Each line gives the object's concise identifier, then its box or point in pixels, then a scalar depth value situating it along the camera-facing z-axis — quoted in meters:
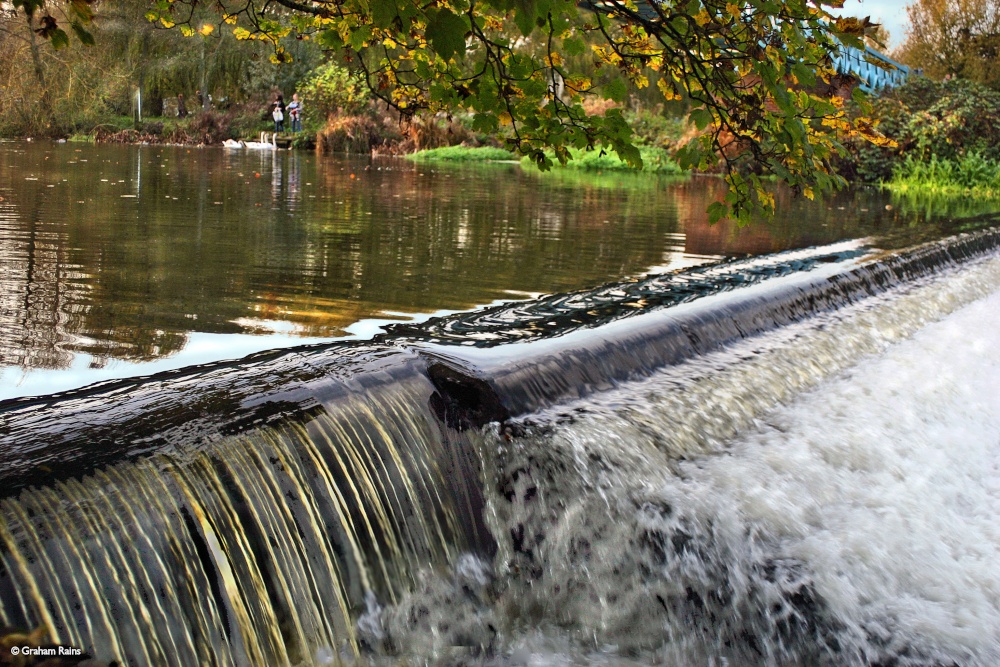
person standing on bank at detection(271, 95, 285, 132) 32.53
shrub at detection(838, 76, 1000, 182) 21.75
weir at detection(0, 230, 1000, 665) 2.32
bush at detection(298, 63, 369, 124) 33.12
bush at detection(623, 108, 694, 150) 29.36
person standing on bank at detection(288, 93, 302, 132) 33.45
